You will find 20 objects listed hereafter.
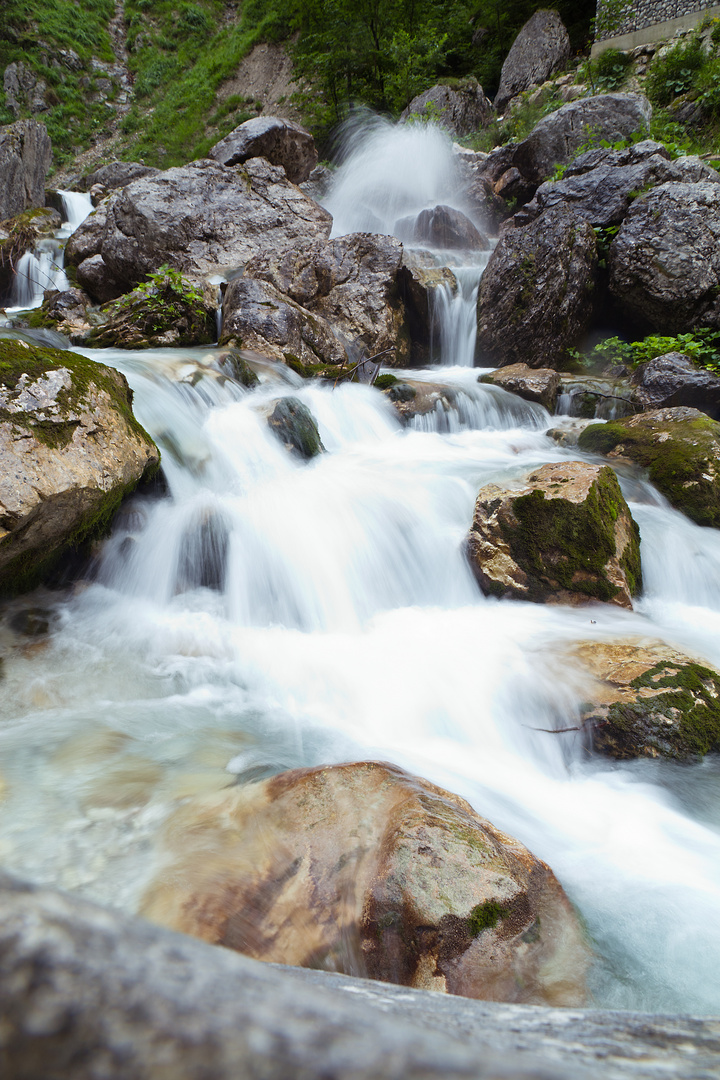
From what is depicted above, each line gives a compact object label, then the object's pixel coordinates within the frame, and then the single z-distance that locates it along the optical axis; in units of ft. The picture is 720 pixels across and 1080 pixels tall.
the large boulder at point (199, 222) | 37.47
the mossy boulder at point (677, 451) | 18.54
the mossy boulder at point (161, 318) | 26.99
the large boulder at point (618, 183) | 33.30
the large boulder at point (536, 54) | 64.64
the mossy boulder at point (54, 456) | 10.74
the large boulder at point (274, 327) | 27.48
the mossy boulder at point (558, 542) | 14.42
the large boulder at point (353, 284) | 31.81
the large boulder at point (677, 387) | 24.90
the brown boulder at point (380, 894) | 5.27
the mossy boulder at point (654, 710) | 9.89
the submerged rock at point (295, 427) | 20.44
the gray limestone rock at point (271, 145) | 47.62
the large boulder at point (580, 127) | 45.55
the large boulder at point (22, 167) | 53.72
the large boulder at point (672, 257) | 29.60
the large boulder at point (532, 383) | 27.89
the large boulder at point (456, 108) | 63.10
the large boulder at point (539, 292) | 31.40
